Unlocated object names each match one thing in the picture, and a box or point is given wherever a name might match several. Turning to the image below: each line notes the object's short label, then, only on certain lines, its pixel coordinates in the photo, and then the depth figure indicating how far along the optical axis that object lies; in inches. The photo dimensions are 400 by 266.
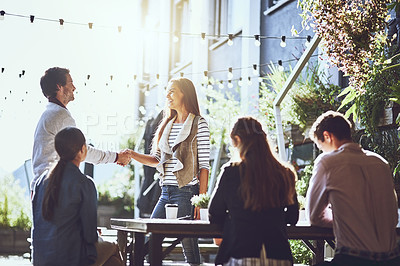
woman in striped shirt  169.2
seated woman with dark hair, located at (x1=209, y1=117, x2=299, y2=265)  122.1
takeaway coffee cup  156.4
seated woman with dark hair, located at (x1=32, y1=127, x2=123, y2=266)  134.2
